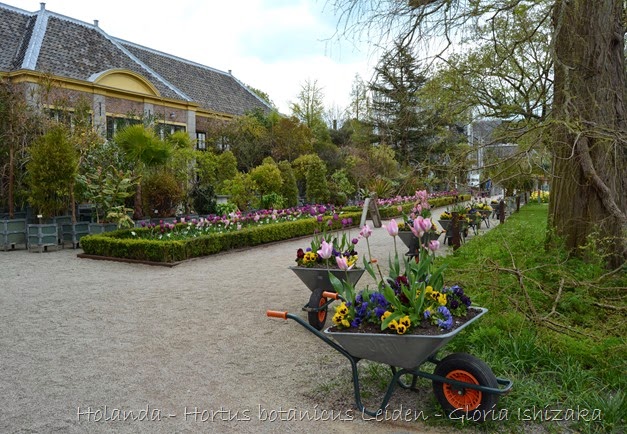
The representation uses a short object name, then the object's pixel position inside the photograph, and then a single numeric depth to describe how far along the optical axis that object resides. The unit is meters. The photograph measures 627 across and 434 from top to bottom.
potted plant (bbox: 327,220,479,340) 2.91
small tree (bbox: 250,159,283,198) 18.36
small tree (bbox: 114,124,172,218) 13.31
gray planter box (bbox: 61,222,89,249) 11.93
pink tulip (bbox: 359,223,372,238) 4.40
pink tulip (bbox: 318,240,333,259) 3.67
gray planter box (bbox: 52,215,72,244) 12.35
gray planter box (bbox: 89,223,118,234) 11.90
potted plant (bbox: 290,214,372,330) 4.75
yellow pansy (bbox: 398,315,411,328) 2.82
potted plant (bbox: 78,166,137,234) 11.98
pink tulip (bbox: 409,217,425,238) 3.36
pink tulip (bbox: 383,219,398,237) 3.56
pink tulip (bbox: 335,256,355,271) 3.24
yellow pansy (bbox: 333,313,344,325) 3.06
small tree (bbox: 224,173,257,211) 16.78
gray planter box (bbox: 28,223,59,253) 11.15
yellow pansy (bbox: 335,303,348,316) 3.07
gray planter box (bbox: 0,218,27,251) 11.41
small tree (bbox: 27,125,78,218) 11.34
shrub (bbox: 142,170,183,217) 14.98
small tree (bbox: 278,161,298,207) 20.02
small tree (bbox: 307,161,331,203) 20.91
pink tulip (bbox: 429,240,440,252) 3.50
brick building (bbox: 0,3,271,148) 16.25
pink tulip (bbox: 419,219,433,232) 3.33
